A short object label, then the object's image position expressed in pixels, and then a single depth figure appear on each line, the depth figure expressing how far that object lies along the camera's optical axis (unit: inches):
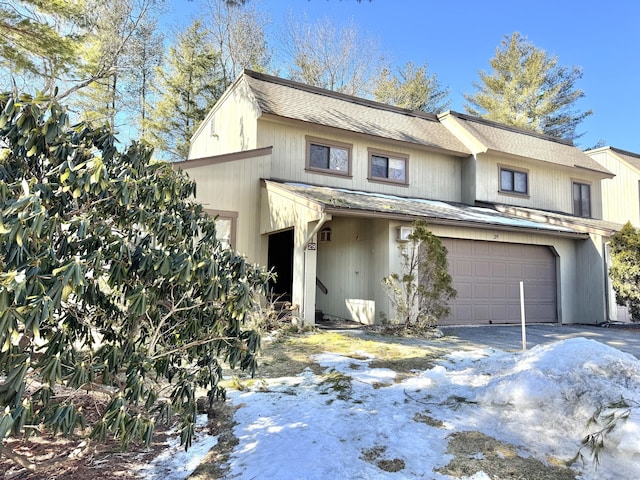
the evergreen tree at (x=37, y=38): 396.5
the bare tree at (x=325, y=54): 922.1
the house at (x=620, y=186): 722.8
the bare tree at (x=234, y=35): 896.9
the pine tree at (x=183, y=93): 854.5
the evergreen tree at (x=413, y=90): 1005.2
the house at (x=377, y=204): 372.8
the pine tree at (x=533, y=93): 1050.7
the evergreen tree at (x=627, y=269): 402.0
